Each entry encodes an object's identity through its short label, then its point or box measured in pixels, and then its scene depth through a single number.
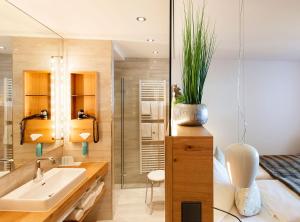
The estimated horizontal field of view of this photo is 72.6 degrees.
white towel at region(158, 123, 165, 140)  3.70
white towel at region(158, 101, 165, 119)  3.68
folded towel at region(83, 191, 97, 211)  2.12
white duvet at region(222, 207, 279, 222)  1.74
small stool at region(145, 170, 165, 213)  2.97
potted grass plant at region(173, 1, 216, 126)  0.88
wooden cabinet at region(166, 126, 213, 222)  0.68
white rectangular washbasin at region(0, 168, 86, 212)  1.55
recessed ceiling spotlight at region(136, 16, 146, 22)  2.07
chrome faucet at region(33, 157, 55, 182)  1.95
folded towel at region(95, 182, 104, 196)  2.37
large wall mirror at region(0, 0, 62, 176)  1.89
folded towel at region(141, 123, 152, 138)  3.67
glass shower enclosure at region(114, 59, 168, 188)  3.68
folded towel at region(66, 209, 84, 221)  1.94
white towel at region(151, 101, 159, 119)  3.67
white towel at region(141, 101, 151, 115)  3.65
